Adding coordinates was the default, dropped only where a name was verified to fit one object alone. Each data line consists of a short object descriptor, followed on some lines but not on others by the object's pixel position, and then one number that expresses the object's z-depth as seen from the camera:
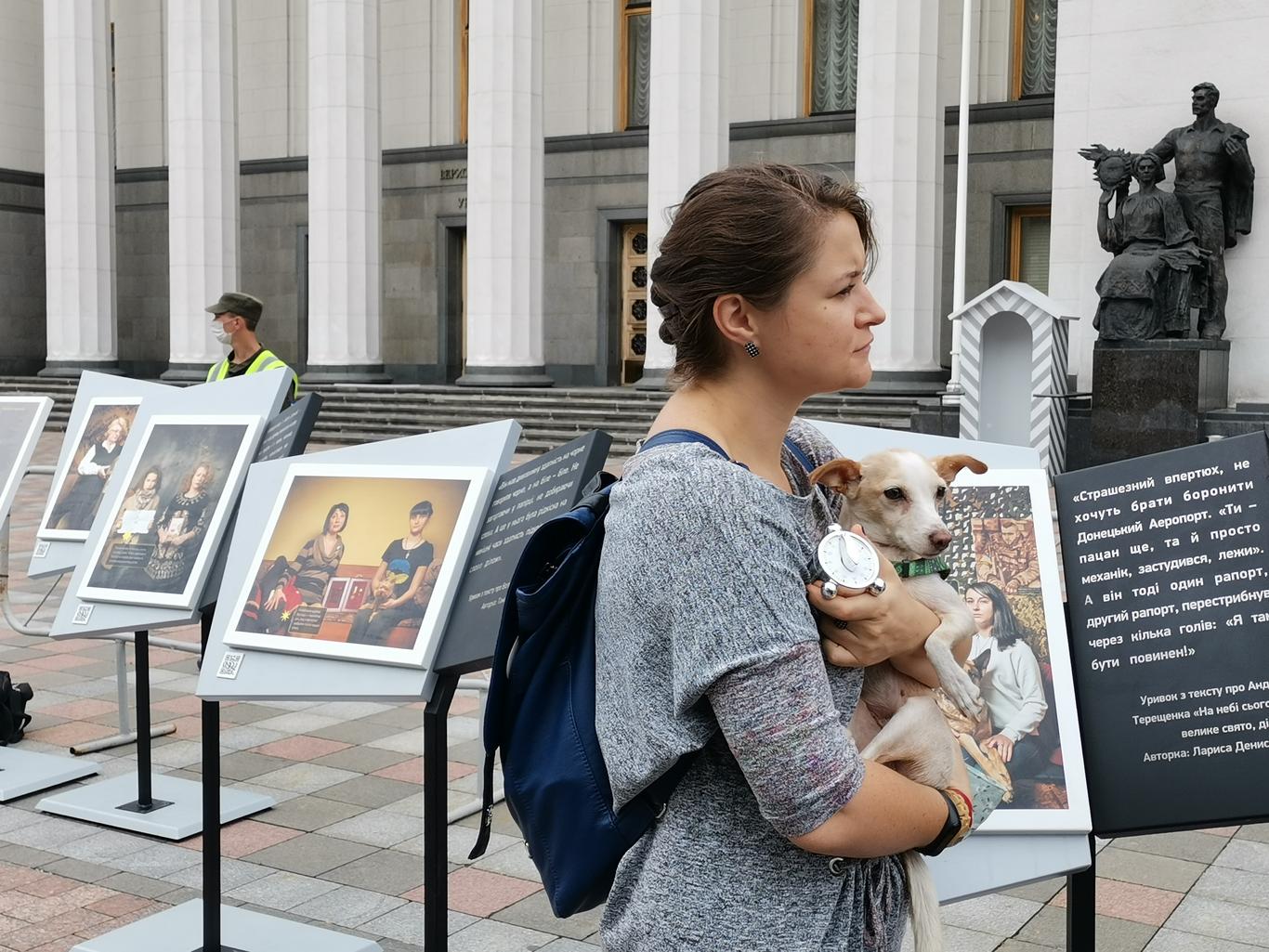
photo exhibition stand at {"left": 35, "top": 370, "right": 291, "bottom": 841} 5.00
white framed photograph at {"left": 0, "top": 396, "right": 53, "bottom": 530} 6.90
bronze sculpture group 16.16
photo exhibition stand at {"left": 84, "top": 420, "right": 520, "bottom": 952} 3.60
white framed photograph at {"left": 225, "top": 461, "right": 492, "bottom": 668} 3.64
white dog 2.05
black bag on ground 7.20
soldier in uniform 8.62
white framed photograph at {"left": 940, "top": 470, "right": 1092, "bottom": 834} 2.76
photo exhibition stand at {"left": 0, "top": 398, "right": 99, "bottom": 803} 6.53
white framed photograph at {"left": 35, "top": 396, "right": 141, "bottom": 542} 6.74
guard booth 16.88
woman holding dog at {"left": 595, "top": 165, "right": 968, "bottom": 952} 1.78
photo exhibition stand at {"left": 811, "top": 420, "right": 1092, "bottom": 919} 2.69
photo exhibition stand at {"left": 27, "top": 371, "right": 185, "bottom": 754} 6.68
